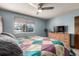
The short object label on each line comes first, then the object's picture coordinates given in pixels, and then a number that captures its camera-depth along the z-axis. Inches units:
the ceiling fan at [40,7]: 38.2
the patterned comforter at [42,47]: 37.2
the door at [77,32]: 39.4
